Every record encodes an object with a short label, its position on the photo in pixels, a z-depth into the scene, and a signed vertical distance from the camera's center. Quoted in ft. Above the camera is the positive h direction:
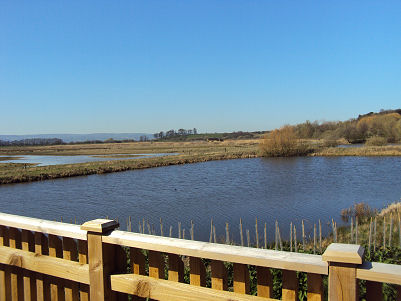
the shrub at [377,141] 222.28 -5.56
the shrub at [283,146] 186.91 -5.32
